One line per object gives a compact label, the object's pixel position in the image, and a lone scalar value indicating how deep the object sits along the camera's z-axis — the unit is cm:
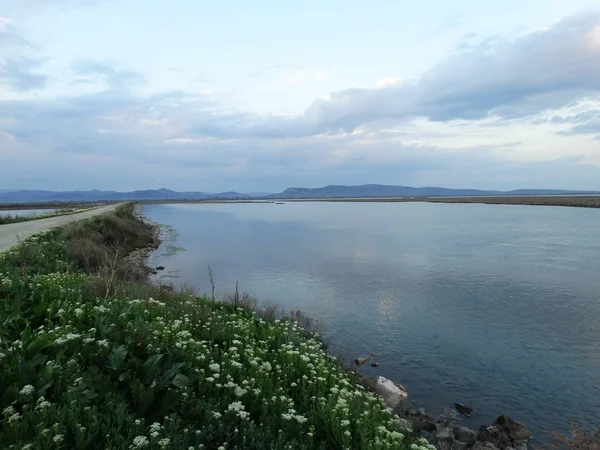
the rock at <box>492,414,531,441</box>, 953
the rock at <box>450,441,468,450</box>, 876
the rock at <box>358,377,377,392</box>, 1059
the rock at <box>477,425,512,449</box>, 916
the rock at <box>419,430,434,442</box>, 878
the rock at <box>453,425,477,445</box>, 922
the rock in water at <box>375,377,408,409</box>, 1031
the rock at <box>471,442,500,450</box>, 878
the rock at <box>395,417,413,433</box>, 737
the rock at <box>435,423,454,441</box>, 896
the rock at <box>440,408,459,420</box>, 1054
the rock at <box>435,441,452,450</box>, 852
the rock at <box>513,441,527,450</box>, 913
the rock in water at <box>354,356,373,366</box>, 1347
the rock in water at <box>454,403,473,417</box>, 1087
